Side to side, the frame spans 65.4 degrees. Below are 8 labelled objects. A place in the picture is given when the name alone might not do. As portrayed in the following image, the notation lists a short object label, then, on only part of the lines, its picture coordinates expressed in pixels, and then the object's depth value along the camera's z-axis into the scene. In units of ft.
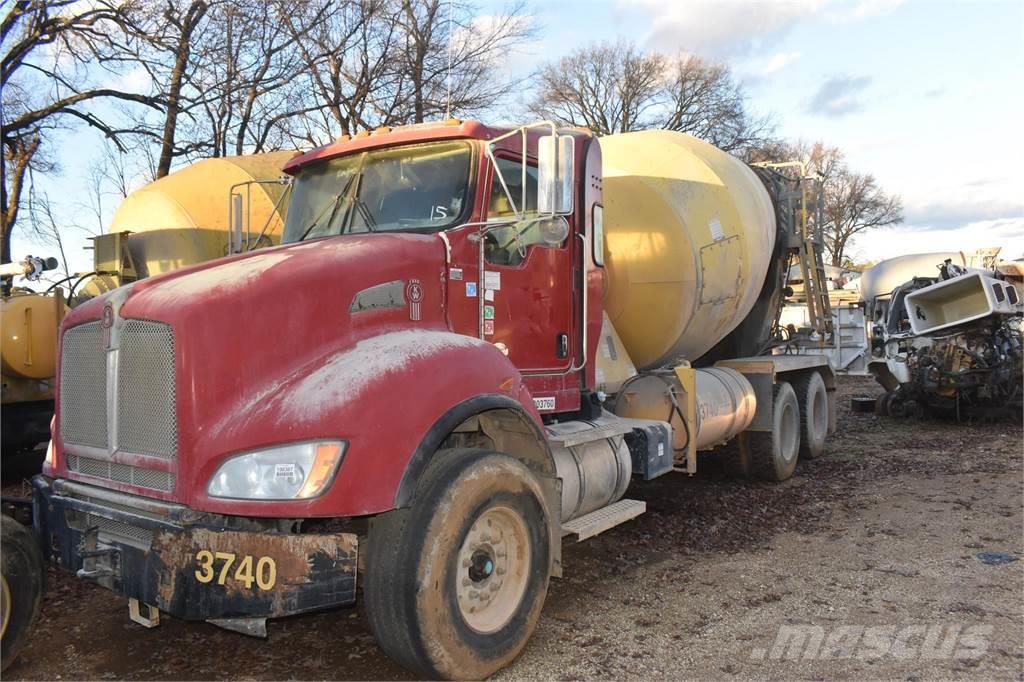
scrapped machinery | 43.34
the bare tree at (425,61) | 66.08
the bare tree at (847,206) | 175.11
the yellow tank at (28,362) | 26.20
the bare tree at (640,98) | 121.29
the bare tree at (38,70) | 52.65
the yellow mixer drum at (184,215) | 29.76
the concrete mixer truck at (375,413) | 11.26
